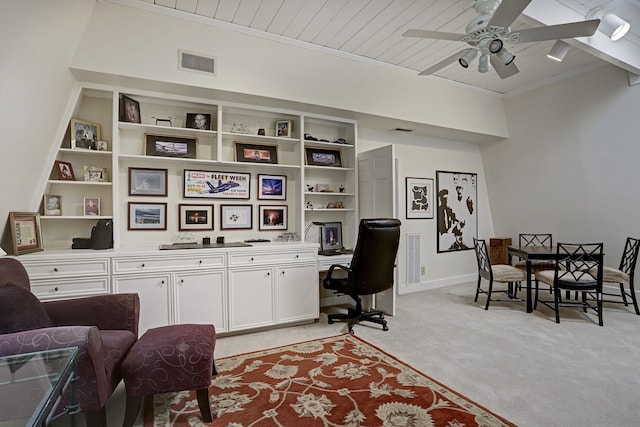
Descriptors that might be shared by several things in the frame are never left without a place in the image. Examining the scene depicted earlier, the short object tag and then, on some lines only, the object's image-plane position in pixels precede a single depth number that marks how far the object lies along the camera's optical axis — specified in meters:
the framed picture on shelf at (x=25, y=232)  2.44
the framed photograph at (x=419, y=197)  4.96
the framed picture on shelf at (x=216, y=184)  3.52
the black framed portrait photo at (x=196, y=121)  3.42
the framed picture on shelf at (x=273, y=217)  3.91
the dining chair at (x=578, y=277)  3.46
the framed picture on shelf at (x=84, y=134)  2.94
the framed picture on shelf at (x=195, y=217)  3.50
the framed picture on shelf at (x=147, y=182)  3.29
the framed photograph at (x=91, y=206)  3.07
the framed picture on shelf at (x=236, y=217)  3.70
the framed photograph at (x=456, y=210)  5.29
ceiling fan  2.15
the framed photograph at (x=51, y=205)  2.89
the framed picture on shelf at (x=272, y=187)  3.88
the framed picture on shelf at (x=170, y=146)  3.30
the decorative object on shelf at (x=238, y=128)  3.67
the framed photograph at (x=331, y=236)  4.17
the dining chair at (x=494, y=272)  3.99
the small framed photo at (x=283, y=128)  3.84
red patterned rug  1.90
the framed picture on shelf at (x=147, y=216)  3.30
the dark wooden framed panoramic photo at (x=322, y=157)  4.10
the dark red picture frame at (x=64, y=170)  2.93
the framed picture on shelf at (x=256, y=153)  3.69
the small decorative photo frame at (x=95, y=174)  3.03
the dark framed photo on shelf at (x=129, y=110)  3.10
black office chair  3.13
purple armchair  1.47
